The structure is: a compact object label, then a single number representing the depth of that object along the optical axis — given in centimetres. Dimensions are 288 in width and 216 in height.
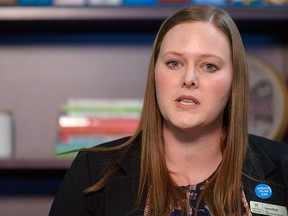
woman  237
